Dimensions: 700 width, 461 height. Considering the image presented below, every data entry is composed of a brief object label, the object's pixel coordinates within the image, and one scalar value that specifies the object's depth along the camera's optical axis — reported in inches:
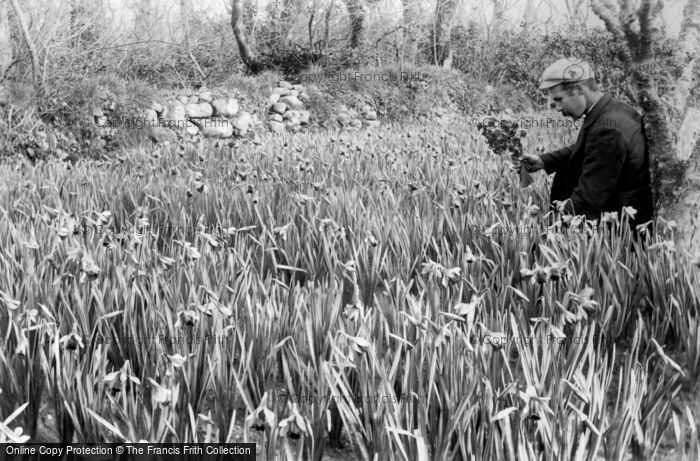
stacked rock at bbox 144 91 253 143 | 365.1
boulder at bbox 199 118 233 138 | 393.9
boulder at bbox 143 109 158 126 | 359.6
